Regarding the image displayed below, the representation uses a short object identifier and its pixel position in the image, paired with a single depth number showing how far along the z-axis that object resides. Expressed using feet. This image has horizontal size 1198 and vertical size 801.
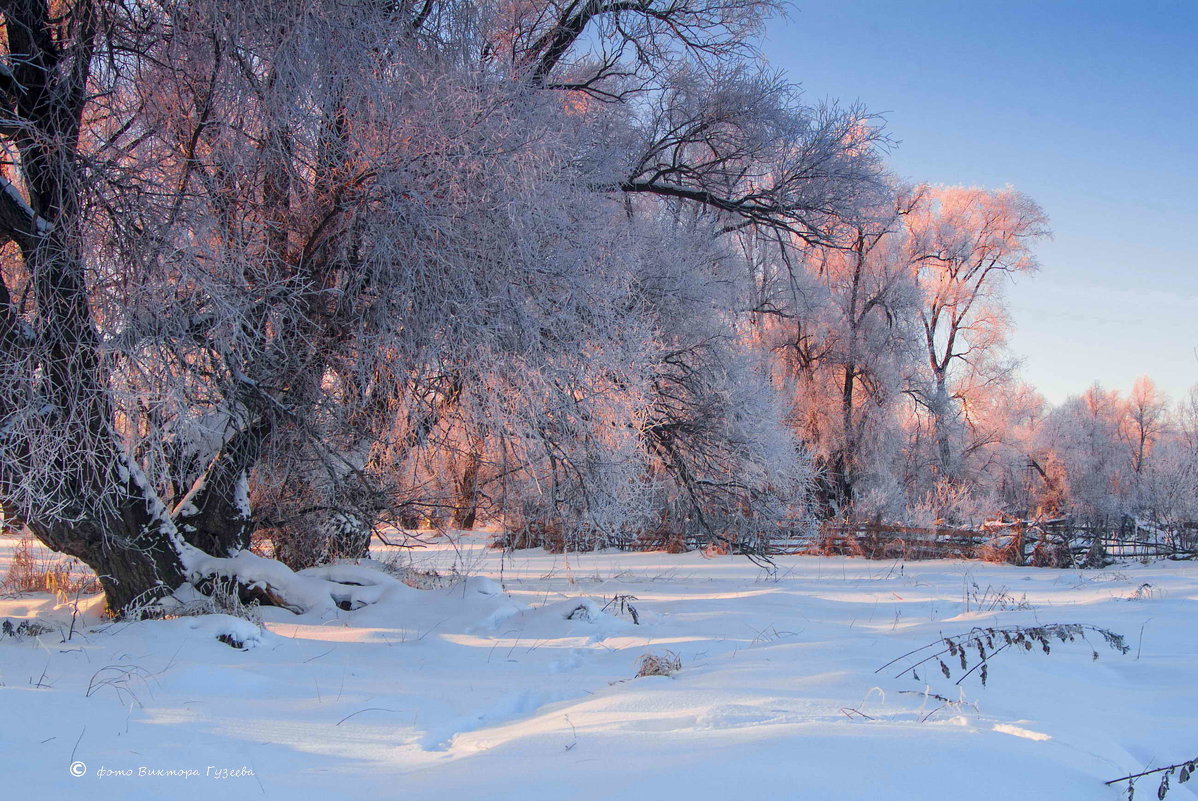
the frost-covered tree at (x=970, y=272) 86.43
